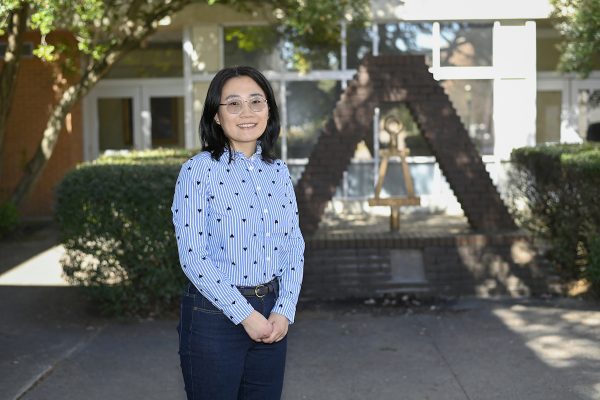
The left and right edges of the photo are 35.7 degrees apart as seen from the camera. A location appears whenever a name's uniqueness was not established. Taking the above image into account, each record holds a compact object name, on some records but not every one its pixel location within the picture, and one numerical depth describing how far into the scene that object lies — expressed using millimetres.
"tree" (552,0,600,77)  10539
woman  3328
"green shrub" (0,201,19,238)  12945
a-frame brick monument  9141
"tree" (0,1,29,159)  11703
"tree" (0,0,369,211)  10961
